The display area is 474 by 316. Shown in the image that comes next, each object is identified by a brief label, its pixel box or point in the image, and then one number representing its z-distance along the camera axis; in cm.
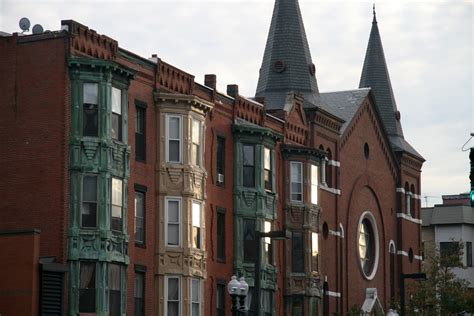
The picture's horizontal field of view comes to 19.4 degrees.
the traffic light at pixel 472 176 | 4016
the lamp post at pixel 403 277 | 6525
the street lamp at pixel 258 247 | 4888
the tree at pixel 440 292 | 7500
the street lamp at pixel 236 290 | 4547
